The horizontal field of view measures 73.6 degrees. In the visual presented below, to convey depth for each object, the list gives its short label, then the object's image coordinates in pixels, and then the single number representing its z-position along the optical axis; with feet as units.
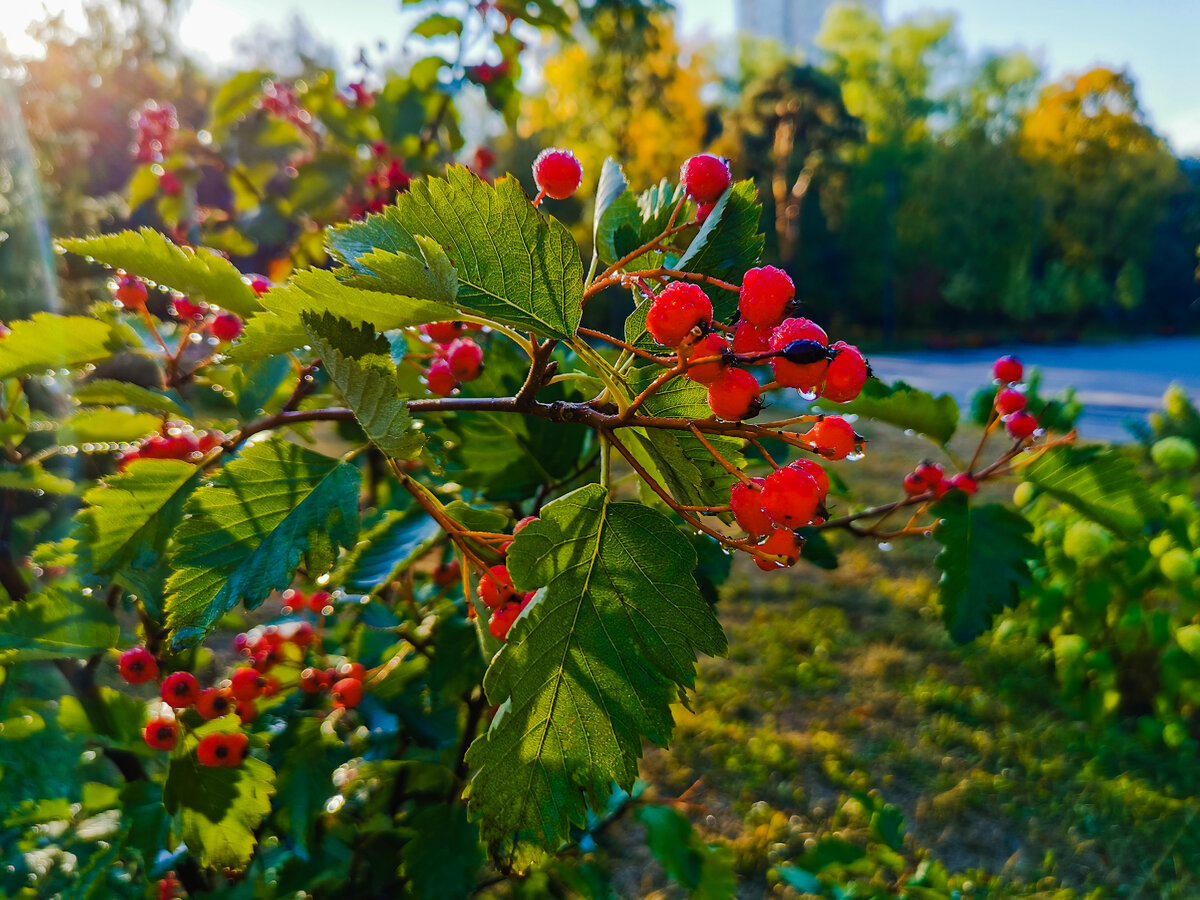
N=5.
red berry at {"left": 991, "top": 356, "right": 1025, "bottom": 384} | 0.99
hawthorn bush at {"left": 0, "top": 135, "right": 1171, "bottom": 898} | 0.46
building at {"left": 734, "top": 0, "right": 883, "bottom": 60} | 151.40
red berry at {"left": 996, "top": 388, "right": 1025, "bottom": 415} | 0.90
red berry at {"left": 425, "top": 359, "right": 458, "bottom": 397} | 0.66
